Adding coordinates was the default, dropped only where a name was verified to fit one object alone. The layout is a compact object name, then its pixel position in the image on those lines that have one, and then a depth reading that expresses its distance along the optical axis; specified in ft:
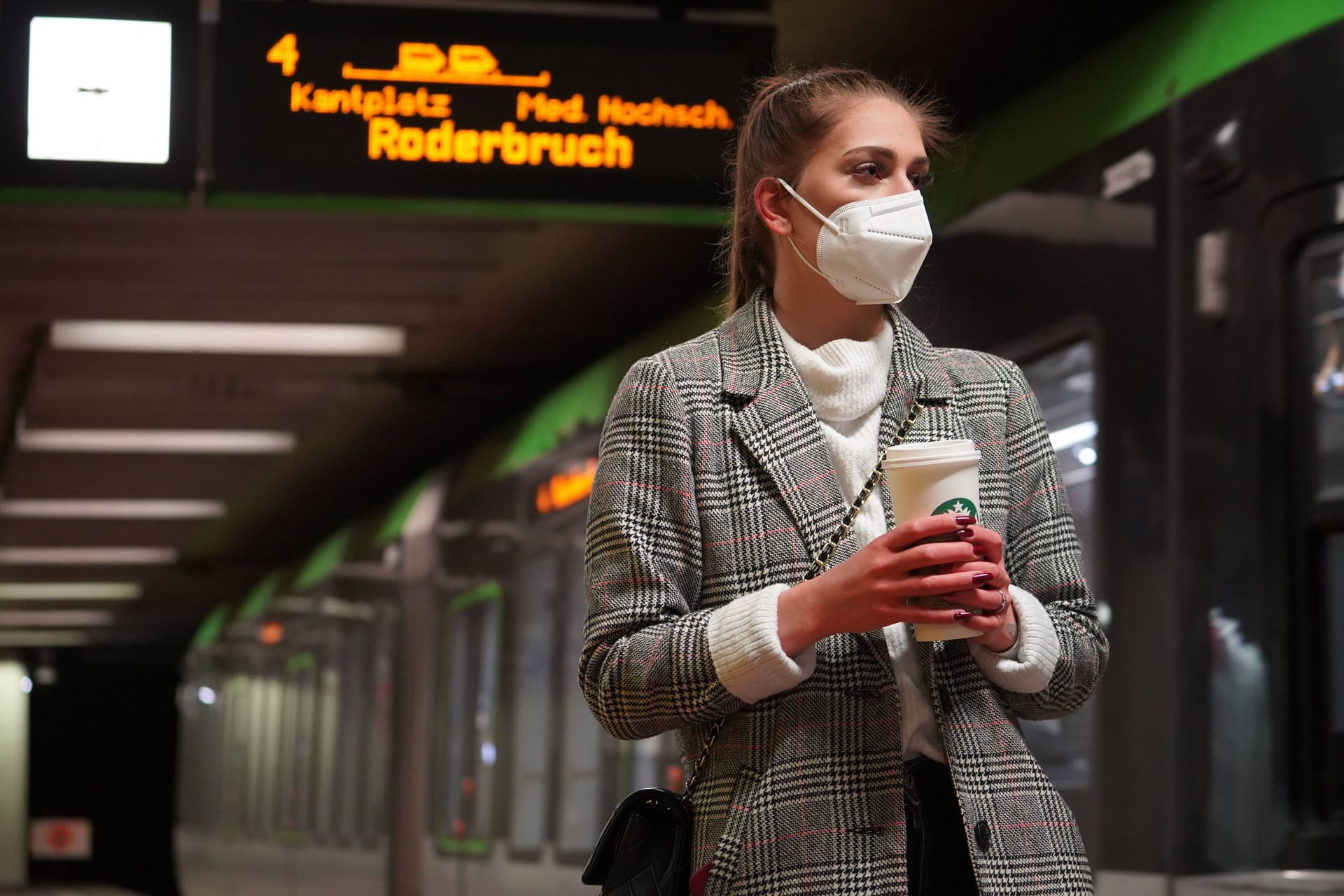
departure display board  16.28
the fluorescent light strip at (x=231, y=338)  34.45
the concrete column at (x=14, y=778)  110.52
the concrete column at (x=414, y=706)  35.04
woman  6.26
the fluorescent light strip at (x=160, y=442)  45.78
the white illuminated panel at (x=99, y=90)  16.25
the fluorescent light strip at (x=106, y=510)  56.70
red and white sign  119.14
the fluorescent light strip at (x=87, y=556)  67.36
